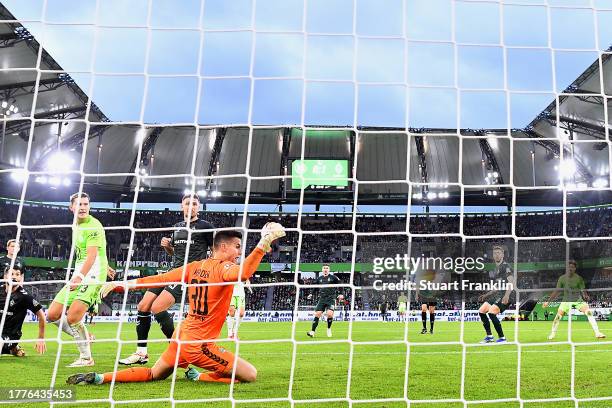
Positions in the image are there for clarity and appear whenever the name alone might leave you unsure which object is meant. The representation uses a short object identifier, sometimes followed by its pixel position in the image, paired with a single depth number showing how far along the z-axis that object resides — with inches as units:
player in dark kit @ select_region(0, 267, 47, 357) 261.9
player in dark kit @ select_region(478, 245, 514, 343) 325.4
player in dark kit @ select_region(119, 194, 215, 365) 214.7
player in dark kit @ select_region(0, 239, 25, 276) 188.0
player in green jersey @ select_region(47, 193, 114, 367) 204.4
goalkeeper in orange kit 173.0
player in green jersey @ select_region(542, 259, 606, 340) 423.2
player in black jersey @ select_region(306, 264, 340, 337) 430.0
